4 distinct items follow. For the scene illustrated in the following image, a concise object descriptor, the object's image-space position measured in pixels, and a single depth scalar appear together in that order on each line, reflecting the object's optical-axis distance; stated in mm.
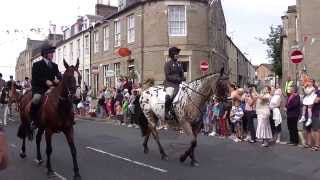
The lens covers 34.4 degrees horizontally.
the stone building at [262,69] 123000
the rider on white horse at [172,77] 12742
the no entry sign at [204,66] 30172
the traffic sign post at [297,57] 18797
